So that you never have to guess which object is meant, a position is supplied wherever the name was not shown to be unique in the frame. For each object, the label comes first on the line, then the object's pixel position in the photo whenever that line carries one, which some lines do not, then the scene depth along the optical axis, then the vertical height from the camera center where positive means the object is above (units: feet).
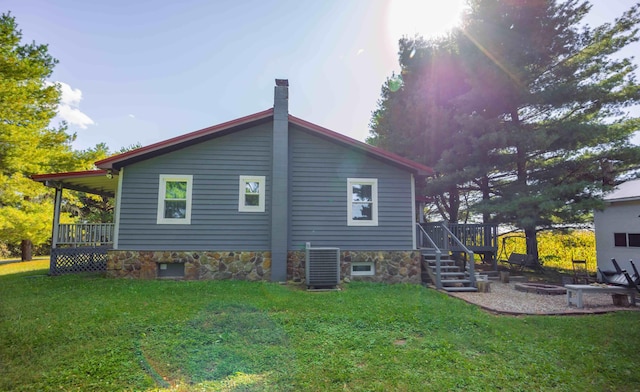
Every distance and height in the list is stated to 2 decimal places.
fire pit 26.68 -4.66
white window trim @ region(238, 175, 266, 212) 29.27 +3.32
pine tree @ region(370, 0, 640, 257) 37.93 +15.67
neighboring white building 35.35 +0.75
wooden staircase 27.17 -3.68
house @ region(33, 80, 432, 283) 28.22 +2.42
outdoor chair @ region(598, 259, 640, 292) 21.86 -3.18
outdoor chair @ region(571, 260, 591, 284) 32.96 -4.93
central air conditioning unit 25.38 -2.89
